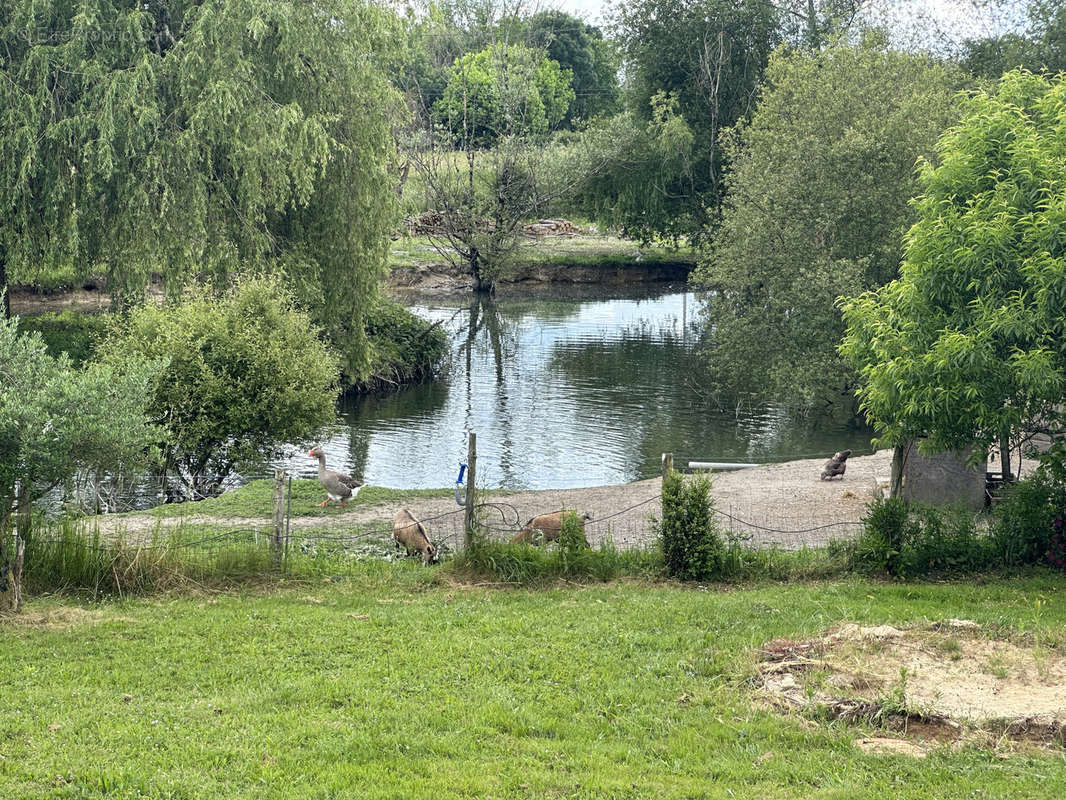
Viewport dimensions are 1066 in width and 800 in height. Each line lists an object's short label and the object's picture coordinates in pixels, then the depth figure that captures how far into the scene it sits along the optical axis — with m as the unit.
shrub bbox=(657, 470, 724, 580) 14.35
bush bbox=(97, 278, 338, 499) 21.67
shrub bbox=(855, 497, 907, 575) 14.74
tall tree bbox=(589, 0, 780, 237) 55.91
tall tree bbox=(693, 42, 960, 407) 30.86
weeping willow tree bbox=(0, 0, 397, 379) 25.72
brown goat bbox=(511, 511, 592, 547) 15.63
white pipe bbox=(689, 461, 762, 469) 23.31
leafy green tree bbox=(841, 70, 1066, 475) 13.87
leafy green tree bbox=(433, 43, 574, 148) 49.41
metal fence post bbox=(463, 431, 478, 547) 14.73
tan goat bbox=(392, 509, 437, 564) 15.41
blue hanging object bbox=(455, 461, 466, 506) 17.75
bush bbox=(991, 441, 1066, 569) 14.89
